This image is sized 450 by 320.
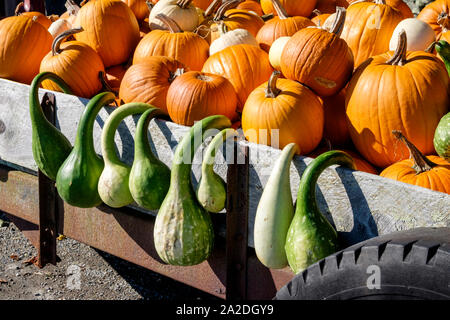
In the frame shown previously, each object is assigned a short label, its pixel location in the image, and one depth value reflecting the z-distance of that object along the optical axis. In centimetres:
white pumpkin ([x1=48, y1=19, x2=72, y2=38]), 363
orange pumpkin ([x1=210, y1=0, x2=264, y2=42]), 340
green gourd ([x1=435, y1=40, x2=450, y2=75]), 224
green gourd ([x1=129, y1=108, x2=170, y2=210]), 222
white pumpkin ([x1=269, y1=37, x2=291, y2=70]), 283
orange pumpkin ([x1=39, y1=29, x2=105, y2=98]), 301
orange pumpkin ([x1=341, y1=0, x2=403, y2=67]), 293
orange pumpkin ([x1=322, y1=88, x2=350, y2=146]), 268
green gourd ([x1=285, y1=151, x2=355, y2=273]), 186
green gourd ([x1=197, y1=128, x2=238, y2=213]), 207
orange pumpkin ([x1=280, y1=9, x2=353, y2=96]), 252
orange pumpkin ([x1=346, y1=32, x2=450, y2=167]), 234
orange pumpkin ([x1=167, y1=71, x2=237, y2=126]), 251
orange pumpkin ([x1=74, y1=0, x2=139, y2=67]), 337
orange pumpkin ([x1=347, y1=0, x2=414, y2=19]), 338
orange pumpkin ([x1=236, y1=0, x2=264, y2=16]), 396
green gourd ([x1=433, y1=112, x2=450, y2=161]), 205
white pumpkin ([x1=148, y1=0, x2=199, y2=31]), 350
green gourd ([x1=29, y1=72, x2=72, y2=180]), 257
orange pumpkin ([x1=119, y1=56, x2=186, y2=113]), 274
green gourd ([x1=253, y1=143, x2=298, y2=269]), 194
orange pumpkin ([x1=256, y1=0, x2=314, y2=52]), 321
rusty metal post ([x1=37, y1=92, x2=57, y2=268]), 272
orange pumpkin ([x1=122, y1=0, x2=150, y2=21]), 389
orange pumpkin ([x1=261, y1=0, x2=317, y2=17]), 364
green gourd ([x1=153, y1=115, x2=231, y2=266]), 210
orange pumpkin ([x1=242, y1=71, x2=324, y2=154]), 236
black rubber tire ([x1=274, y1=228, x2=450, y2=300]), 148
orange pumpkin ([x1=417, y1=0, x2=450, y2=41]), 321
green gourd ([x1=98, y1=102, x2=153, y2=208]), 232
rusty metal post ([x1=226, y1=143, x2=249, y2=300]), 212
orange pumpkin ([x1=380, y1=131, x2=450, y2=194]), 208
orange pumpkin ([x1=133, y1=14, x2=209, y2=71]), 316
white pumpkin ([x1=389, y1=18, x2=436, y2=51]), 275
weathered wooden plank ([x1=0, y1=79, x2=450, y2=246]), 175
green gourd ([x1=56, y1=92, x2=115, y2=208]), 241
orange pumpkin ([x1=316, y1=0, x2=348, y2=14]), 376
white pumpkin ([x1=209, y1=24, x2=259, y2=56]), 309
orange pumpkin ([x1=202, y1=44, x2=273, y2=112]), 279
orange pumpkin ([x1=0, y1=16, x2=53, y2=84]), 316
